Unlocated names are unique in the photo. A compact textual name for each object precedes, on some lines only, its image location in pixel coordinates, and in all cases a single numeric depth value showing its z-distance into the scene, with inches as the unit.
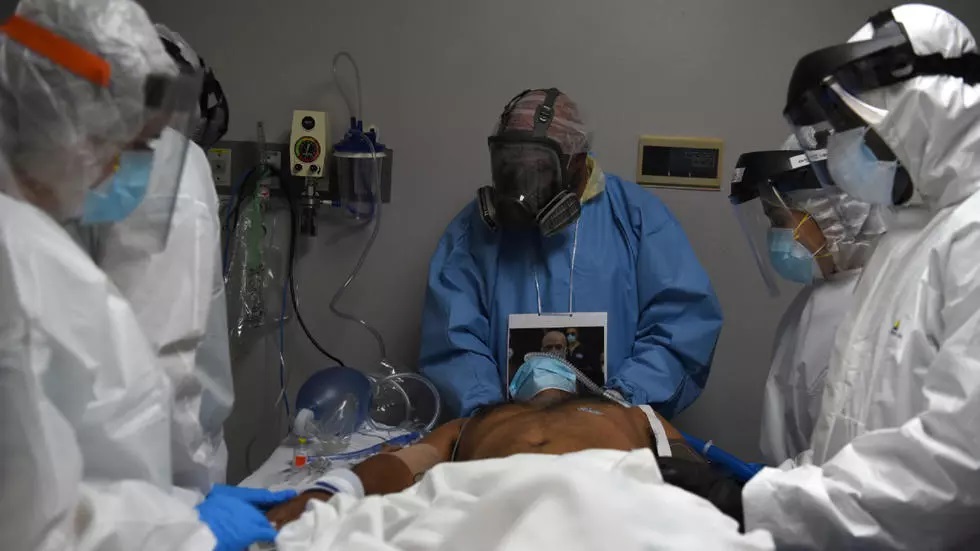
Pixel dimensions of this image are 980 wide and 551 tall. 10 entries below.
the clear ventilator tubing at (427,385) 84.2
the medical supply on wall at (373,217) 91.1
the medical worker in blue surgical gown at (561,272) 79.4
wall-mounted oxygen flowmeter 92.2
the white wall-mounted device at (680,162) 93.7
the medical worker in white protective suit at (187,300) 45.3
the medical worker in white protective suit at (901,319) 40.8
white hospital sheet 38.8
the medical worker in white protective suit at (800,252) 70.1
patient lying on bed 60.8
